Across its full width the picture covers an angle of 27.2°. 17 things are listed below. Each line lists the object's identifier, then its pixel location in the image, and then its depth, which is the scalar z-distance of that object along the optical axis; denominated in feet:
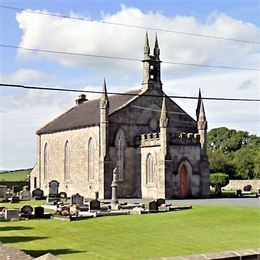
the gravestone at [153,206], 113.29
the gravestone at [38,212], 105.70
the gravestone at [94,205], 117.39
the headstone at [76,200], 135.03
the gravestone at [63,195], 176.96
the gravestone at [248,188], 232.94
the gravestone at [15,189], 210.61
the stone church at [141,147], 169.78
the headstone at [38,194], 174.69
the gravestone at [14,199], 159.74
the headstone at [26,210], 106.73
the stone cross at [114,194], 133.98
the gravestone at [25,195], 174.18
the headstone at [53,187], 167.86
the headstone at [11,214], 101.42
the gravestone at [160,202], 122.09
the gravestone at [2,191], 177.40
